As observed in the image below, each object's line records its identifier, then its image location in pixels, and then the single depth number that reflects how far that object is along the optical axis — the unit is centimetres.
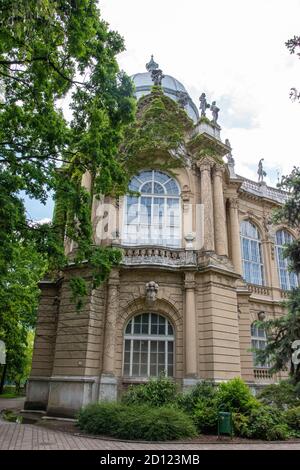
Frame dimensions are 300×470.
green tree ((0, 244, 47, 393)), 2069
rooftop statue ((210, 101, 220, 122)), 2165
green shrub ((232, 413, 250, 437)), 1098
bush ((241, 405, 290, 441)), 1066
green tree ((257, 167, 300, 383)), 1328
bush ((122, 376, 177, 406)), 1330
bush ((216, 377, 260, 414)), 1197
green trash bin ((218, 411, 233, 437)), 1036
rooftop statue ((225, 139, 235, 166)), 2533
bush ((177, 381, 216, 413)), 1285
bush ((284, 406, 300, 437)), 1154
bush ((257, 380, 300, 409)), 1320
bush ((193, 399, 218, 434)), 1145
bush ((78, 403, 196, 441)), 1002
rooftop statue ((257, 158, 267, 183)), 2767
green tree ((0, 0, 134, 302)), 1001
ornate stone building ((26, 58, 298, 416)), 1522
